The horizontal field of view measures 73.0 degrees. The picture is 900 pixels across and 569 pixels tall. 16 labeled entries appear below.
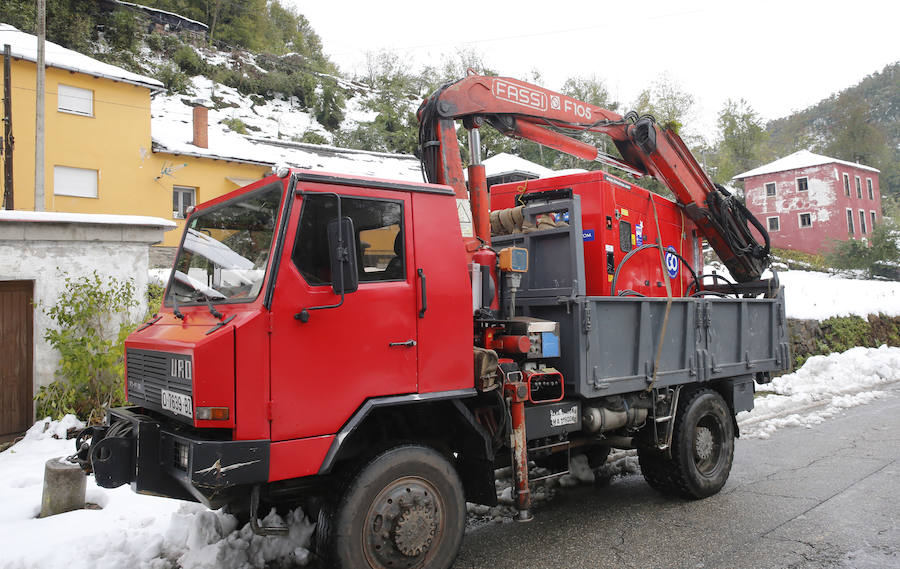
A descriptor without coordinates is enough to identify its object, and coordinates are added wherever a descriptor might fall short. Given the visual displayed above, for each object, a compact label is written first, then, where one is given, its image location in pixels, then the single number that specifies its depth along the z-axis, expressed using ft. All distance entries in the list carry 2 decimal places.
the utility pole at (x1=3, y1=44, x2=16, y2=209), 45.98
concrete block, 16.44
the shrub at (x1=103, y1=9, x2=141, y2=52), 127.13
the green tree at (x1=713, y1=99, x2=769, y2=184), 167.02
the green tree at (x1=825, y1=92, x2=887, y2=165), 184.75
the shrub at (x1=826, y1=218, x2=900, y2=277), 93.76
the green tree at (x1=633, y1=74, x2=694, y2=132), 146.82
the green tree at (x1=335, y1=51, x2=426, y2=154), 112.57
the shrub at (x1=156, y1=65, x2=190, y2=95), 126.82
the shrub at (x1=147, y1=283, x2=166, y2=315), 27.12
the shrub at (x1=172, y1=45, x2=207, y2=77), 136.98
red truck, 11.05
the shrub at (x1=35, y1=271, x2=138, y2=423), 23.84
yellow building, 63.41
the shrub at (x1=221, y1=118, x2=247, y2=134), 118.11
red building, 138.41
